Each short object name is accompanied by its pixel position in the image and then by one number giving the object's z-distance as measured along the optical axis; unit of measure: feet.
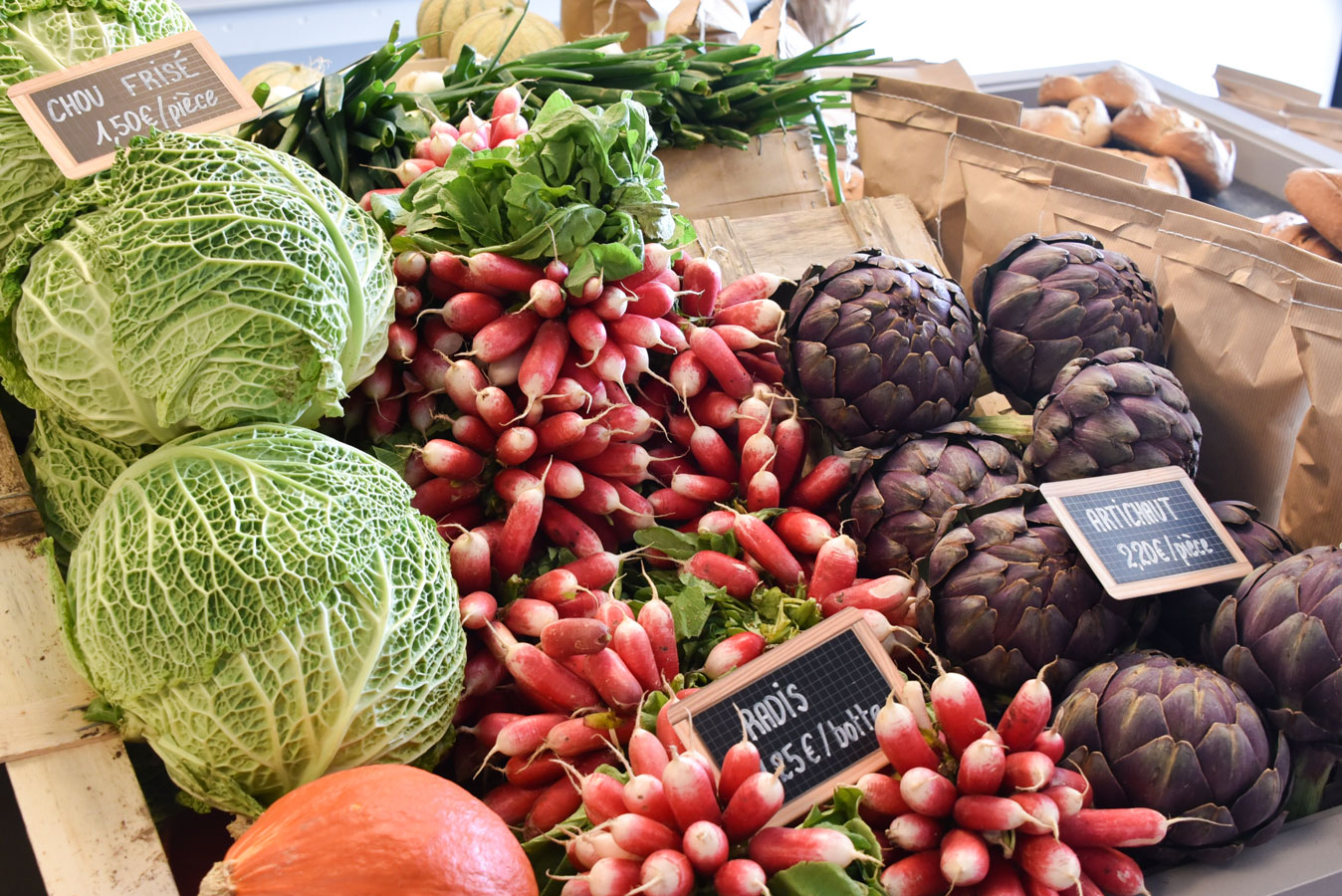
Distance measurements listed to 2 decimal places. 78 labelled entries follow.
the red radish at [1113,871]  2.24
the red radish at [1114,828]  2.22
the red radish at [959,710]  2.26
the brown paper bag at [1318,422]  2.79
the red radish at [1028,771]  2.19
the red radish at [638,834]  2.15
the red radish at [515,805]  2.51
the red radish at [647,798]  2.20
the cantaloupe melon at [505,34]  4.89
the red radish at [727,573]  2.72
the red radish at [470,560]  2.69
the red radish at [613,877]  2.13
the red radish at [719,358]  2.94
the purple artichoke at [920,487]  2.78
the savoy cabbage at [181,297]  2.38
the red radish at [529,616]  2.62
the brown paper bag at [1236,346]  2.89
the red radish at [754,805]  2.17
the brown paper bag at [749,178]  3.78
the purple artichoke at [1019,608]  2.52
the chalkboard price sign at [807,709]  2.35
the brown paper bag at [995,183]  3.44
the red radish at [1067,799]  2.19
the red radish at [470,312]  2.79
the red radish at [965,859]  2.16
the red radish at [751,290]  3.12
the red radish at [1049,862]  2.15
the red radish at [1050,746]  2.26
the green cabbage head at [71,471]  2.59
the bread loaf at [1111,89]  5.54
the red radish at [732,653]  2.52
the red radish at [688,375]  2.95
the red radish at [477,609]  2.63
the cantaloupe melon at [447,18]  5.47
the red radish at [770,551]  2.74
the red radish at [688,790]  2.16
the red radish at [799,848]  2.16
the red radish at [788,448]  2.92
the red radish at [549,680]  2.52
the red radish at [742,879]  2.12
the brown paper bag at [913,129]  3.66
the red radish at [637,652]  2.48
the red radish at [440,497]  2.80
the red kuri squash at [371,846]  2.09
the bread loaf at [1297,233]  4.32
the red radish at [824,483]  2.90
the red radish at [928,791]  2.22
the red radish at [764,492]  2.86
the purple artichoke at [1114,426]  2.74
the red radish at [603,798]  2.25
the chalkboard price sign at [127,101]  2.56
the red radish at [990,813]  2.16
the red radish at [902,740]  2.25
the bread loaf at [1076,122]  5.27
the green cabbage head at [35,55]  2.60
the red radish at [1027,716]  2.24
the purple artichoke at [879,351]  2.86
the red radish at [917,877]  2.21
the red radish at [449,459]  2.75
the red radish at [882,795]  2.27
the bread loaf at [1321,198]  4.33
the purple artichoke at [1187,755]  2.32
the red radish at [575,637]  2.46
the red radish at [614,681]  2.45
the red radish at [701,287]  3.10
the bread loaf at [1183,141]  5.10
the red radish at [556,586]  2.67
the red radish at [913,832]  2.23
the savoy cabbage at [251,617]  2.29
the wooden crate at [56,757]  2.31
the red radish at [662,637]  2.54
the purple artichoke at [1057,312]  3.00
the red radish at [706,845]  2.13
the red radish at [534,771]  2.49
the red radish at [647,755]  2.28
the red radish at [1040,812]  2.17
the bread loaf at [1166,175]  4.97
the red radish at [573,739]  2.46
